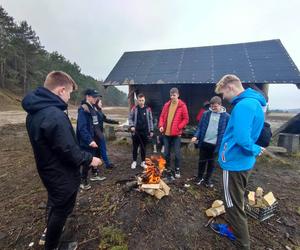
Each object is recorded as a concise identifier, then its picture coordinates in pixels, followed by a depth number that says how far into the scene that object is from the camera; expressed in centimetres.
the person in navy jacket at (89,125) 427
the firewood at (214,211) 340
